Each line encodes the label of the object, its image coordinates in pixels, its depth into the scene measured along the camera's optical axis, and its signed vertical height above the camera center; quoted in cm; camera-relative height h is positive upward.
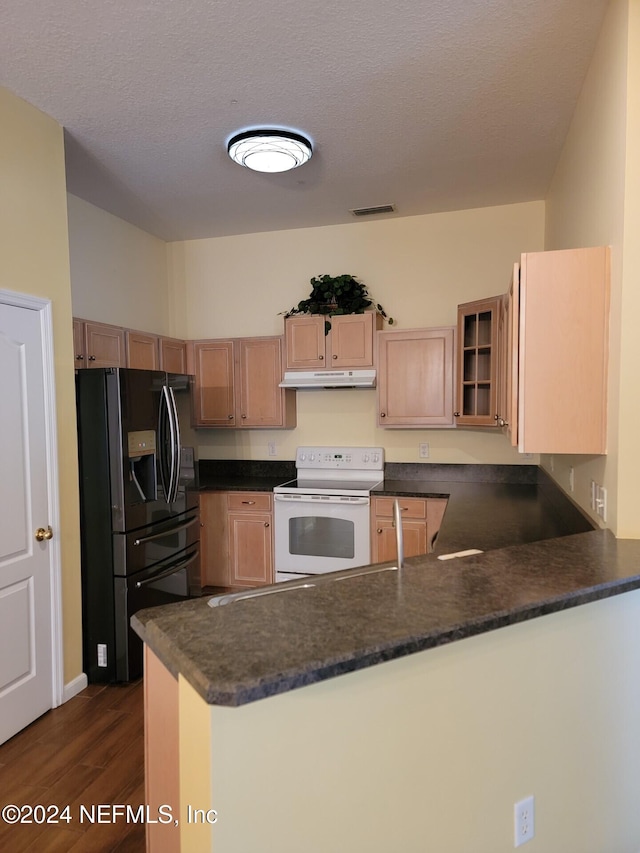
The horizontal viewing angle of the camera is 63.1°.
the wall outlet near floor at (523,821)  131 -107
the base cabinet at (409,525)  363 -88
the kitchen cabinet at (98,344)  324 +39
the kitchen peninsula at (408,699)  95 -64
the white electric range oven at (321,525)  379 -92
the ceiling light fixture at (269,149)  271 +134
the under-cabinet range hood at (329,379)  392 +18
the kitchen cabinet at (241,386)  425 +14
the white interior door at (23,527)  238 -58
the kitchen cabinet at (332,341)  396 +47
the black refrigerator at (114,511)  287 -61
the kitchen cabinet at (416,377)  384 +18
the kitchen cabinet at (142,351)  372 +39
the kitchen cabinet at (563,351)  188 +18
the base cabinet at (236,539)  404 -107
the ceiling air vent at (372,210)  384 +143
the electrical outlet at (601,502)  190 -38
